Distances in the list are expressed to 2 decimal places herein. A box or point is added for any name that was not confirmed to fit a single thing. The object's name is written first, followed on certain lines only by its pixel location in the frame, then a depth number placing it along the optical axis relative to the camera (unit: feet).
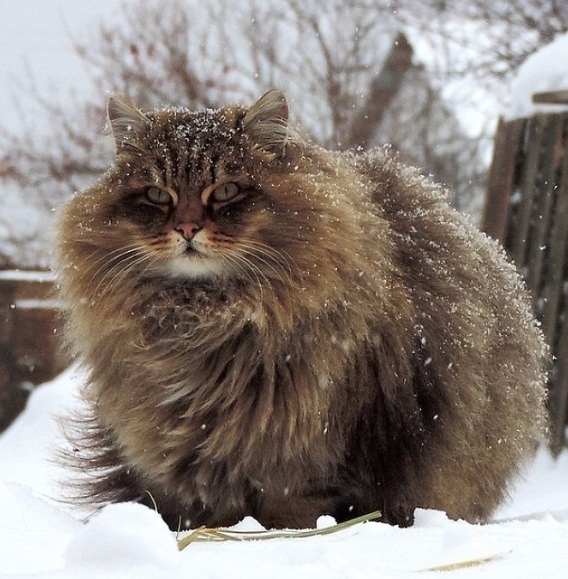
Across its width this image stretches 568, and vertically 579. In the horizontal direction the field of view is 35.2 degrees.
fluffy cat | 8.87
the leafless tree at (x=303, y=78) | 33.73
